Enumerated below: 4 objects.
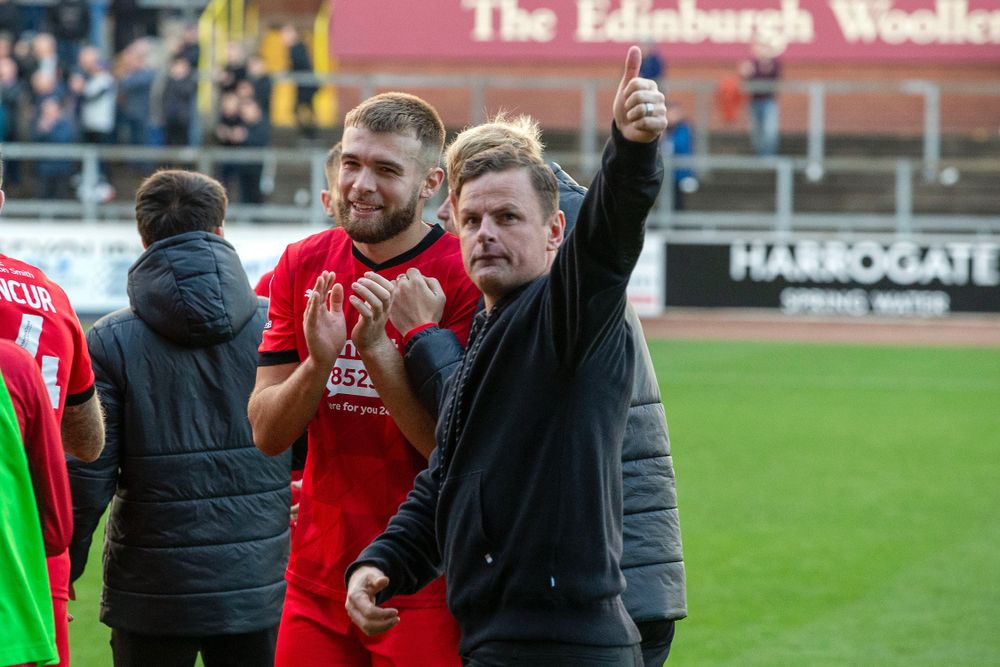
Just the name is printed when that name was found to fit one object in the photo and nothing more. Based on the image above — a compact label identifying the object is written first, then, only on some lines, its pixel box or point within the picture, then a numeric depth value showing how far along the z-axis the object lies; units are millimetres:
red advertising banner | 57949
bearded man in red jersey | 7687
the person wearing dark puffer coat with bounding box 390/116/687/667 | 7328
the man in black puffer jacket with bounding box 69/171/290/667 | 8988
